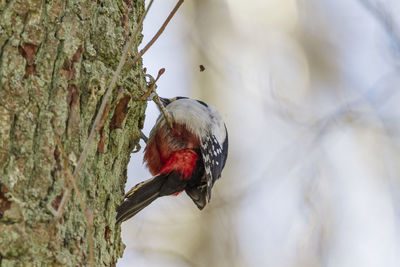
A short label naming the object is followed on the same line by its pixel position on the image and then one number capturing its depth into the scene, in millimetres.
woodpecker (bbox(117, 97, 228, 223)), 5828
